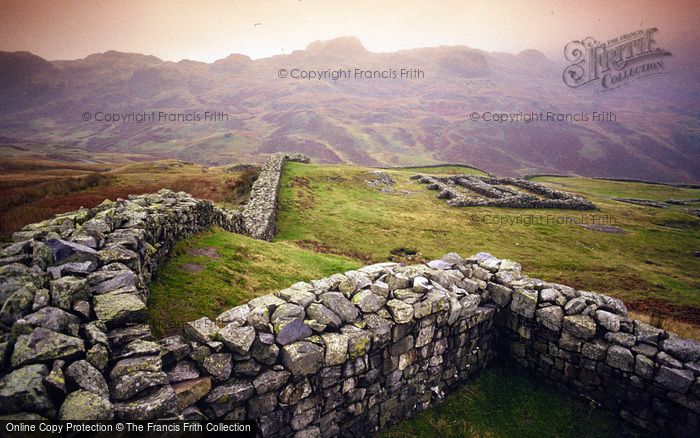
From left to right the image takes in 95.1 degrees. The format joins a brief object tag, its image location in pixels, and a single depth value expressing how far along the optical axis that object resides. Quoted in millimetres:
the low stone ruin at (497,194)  35625
